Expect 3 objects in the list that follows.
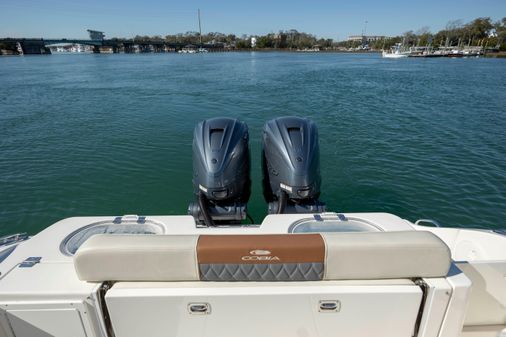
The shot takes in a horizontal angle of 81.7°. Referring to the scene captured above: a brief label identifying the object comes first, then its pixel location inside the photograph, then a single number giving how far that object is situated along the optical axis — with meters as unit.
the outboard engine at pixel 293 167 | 2.95
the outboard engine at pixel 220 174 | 2.93
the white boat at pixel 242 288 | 1.54
